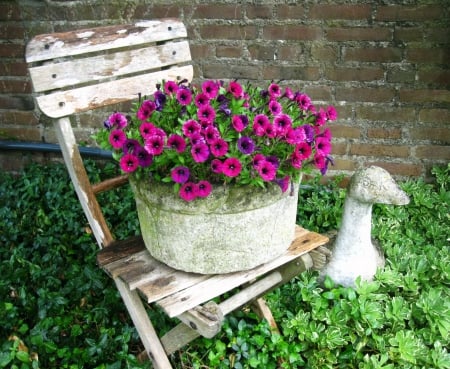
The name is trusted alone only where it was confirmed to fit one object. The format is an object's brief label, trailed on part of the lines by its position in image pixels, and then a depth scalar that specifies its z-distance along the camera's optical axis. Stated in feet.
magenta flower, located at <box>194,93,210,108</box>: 4.62
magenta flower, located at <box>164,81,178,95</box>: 4.93
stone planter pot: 4.53
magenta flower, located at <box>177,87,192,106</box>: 4.61
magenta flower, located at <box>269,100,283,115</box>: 4.71
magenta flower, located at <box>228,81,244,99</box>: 4.81
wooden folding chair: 4.78
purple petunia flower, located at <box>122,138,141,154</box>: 4.41
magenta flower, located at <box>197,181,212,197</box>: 4.30
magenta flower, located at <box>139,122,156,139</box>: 4.35
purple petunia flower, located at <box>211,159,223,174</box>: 4.27
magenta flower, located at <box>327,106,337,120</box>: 5.17
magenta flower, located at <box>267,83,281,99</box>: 5.05
